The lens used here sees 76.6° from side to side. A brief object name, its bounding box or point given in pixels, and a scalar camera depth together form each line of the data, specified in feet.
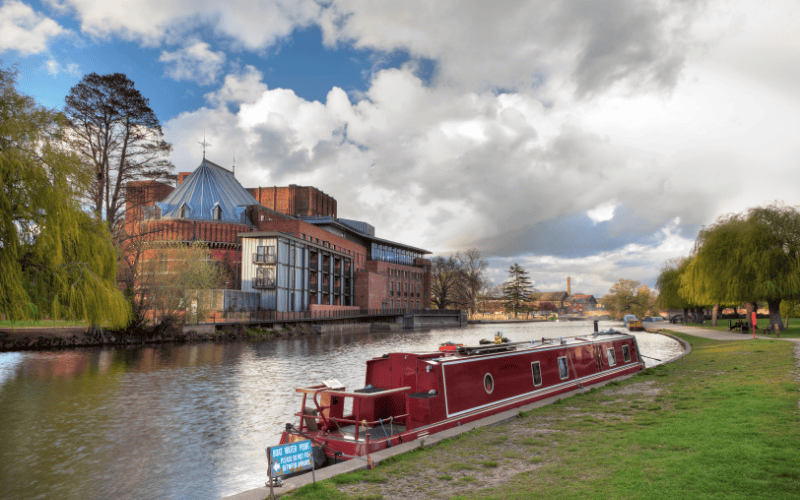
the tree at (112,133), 110.63
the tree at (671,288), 188.34
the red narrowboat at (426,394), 29.86
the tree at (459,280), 346.54
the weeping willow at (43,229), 46.14
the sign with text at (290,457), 19.61
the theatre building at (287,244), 179.11
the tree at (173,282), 116.88
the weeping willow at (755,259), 98.02
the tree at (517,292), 409.69
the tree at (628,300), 307.78
